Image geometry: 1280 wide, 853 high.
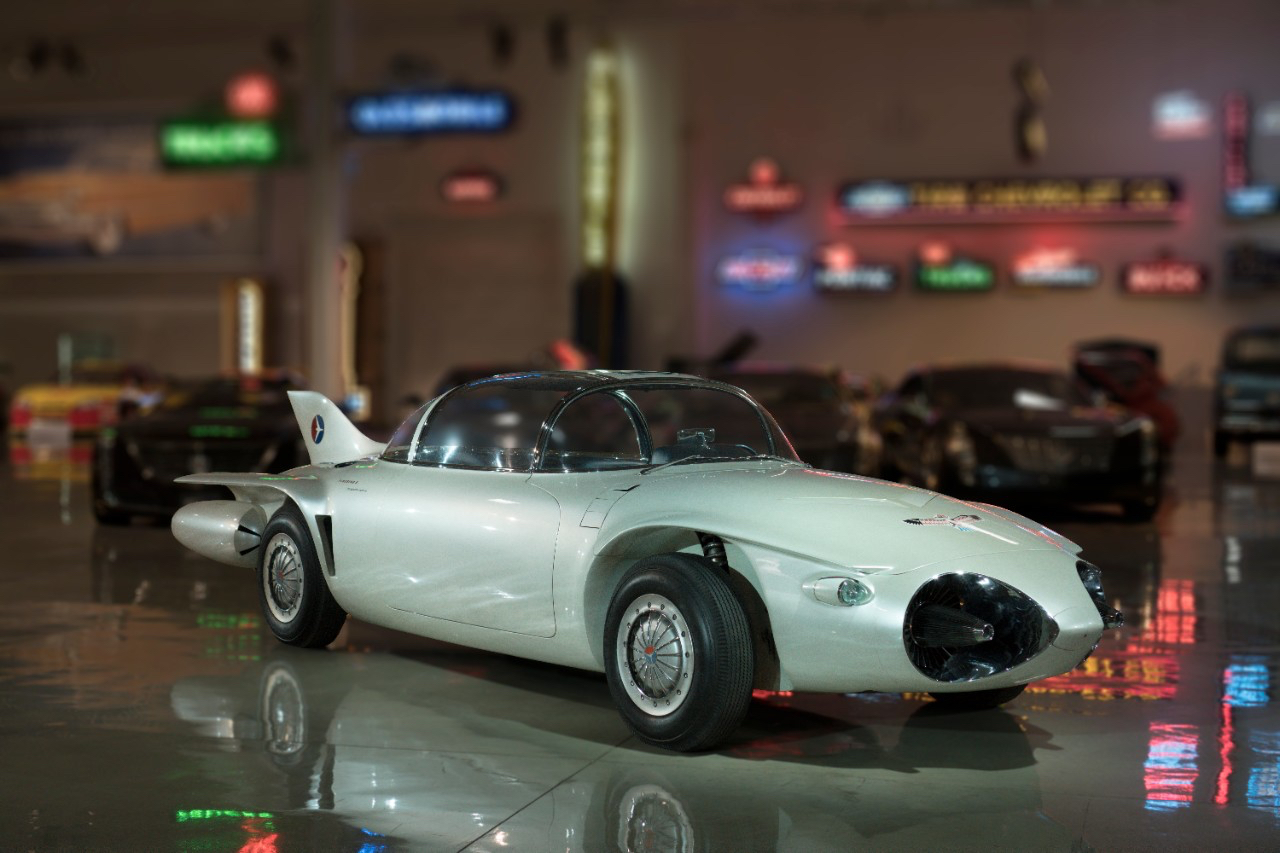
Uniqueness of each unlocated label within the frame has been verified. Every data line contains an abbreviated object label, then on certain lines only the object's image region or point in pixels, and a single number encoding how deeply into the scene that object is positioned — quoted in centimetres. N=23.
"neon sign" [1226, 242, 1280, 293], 2717
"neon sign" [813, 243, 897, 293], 2870
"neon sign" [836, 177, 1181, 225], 2755
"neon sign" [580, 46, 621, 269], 2875
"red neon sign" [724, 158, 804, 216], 2881
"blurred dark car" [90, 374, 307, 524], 1188
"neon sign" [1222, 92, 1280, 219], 2709
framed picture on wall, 3278
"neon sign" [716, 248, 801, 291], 2905
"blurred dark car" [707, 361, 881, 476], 1299
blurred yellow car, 2502
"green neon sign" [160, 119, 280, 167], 2202
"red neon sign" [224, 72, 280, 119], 2183
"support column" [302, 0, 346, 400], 2119
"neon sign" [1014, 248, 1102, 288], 2789
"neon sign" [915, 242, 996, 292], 2833
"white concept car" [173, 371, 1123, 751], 517
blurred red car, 1995
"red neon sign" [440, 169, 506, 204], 3008
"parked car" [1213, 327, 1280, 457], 2202
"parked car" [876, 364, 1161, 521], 1247
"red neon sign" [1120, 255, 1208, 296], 2745
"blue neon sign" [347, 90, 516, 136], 2091
